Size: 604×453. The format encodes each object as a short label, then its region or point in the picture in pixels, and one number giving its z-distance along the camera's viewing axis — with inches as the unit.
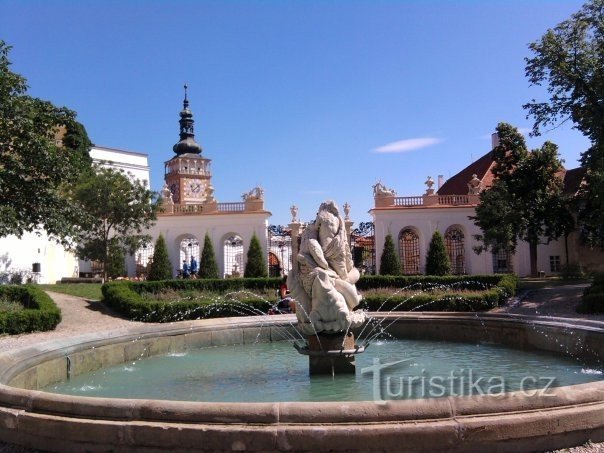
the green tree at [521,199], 1207.6
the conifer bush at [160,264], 1353.3
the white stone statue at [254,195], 1592.8
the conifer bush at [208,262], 1422.2
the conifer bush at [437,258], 1326.3
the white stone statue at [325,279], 343.6
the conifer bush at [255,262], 1409.9
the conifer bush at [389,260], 1365.7
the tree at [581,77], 852.6
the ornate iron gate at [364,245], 1531.7
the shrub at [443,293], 746.2
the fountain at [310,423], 169.6
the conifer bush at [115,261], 1241.4
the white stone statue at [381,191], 1551.4
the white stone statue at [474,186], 1582.2
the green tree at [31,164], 714.2
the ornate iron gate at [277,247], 1569.9
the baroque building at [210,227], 1566.2
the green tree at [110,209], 1194.6
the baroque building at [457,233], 1537.9
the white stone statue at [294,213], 1547.9
